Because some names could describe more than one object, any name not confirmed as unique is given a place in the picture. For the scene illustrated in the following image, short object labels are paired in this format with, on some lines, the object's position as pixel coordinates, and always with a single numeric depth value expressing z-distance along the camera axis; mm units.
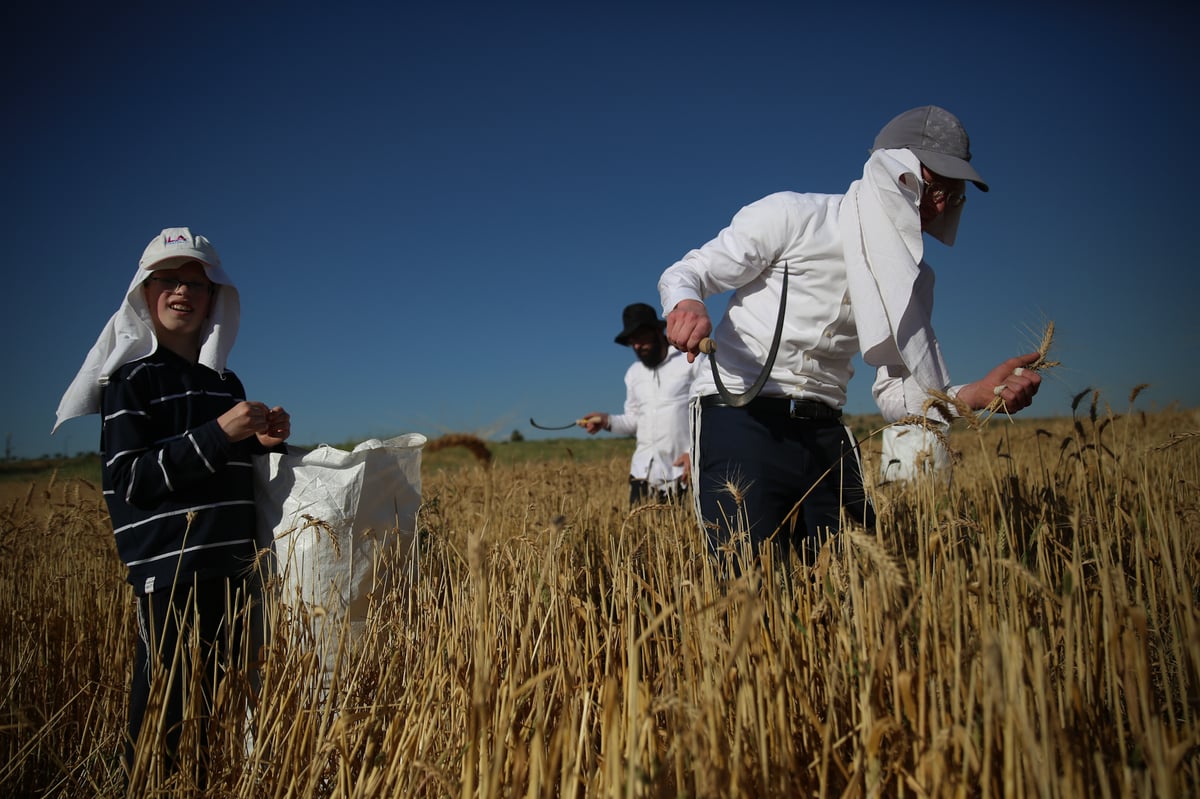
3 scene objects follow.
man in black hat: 4977
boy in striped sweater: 1984
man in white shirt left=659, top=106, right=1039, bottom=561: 2174
